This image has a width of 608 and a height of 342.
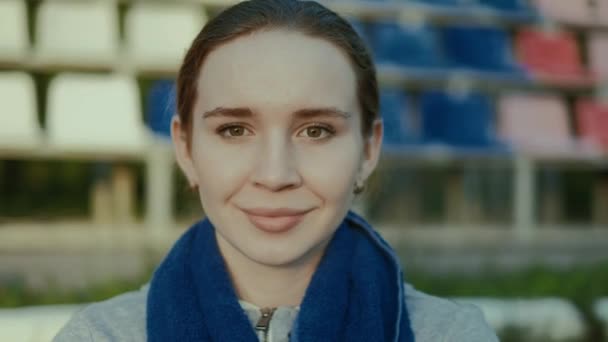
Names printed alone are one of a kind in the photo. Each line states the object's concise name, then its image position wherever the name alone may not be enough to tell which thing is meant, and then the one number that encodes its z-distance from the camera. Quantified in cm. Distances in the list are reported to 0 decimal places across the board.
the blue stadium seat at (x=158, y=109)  472
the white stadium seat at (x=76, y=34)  468
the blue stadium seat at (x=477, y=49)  559
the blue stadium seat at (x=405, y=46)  531
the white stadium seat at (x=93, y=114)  454
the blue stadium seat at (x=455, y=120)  539
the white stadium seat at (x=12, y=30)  451
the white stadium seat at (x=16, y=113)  442
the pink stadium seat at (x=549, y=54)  579
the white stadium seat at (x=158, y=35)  488
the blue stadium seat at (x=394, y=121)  505
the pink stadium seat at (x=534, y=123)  560
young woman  148
